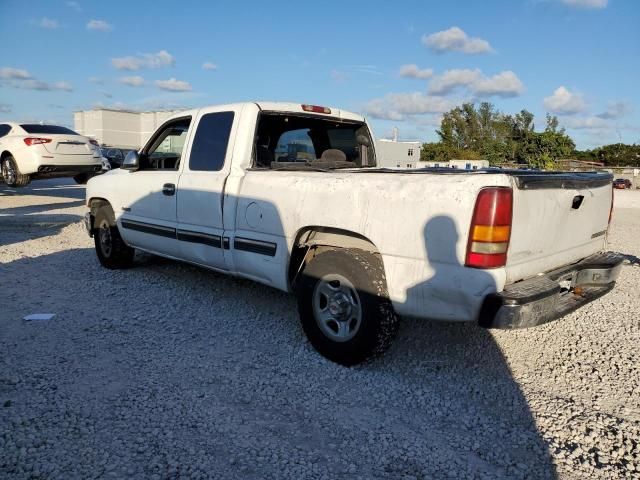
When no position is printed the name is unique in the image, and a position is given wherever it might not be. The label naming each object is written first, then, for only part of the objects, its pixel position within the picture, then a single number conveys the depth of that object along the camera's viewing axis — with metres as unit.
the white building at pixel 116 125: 54.53
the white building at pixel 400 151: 49.44
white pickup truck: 2.91
